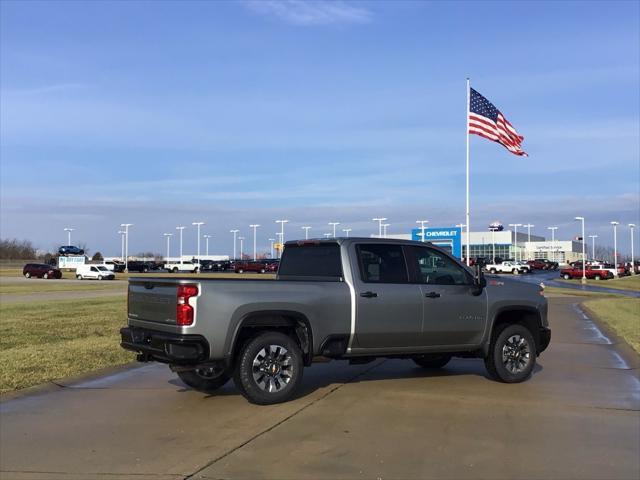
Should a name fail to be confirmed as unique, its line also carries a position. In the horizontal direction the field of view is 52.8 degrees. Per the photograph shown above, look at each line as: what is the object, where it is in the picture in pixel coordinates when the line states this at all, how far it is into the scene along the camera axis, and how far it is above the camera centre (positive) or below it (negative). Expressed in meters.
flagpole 27.58 +7.11
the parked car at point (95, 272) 58.16 -1.03
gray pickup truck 6.88 -0.65
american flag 27.16 +5.94
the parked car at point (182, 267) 88.80 -0.79
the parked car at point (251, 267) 80.30 -0.65
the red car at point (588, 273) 62.00 -0.91
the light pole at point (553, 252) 119.38 +2.22
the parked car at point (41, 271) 62.41 -1.00
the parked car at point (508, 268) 72.00 -0.53
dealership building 126.94 +3.15
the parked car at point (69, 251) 98.00 +1.55
